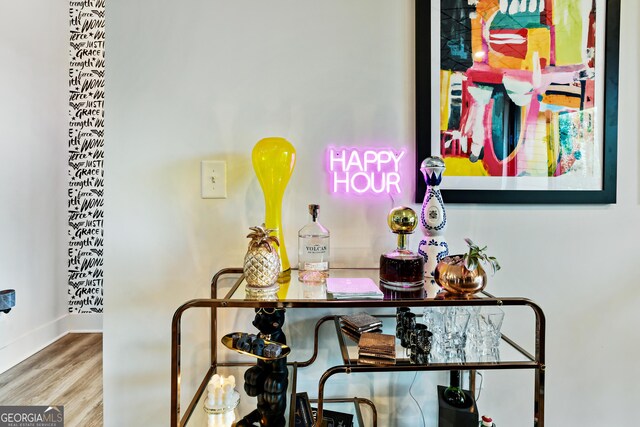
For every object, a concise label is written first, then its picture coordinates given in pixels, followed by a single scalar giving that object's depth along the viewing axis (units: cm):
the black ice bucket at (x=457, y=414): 99
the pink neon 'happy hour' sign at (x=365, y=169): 112
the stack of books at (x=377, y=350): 81
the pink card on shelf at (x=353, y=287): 82
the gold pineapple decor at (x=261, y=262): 85
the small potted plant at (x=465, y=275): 84
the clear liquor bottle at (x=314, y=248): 101
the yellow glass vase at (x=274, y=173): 99
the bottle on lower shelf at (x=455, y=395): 104
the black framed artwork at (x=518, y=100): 113
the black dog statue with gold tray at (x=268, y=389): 90
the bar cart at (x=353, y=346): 74
